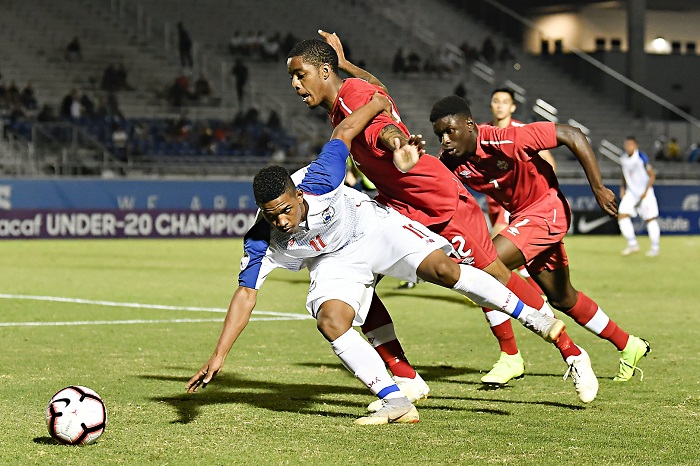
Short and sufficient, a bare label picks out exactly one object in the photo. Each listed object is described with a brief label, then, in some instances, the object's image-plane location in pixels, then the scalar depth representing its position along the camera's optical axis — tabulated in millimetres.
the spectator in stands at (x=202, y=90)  34000
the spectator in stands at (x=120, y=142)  28891
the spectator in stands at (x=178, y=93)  33469
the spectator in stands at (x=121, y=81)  33812
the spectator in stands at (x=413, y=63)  39500
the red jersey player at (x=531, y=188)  8023
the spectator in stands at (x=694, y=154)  36716
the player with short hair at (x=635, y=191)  23406
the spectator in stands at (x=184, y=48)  35875
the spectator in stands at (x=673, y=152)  38050
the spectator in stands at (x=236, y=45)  37938
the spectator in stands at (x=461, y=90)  37156
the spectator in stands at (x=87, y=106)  30956
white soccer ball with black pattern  5887
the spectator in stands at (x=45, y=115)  29844
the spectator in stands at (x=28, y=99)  30828
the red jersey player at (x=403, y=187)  7125
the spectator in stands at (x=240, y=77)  34312
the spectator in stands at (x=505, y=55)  41719
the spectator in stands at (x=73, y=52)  34844
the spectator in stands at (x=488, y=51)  41281
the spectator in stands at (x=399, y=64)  39312
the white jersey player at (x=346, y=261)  6444
